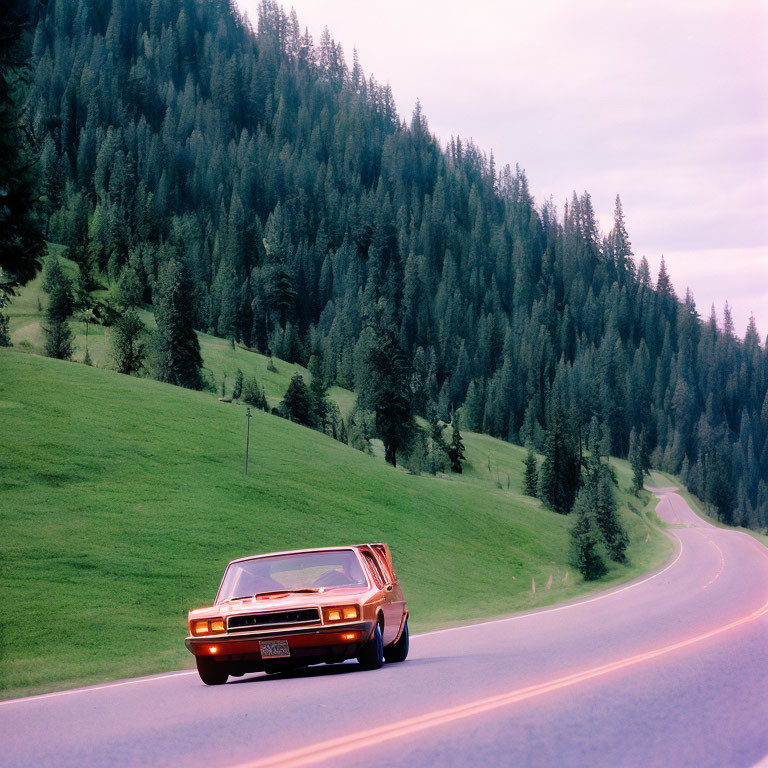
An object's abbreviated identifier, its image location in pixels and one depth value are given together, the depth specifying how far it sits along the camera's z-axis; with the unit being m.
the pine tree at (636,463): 157.38
